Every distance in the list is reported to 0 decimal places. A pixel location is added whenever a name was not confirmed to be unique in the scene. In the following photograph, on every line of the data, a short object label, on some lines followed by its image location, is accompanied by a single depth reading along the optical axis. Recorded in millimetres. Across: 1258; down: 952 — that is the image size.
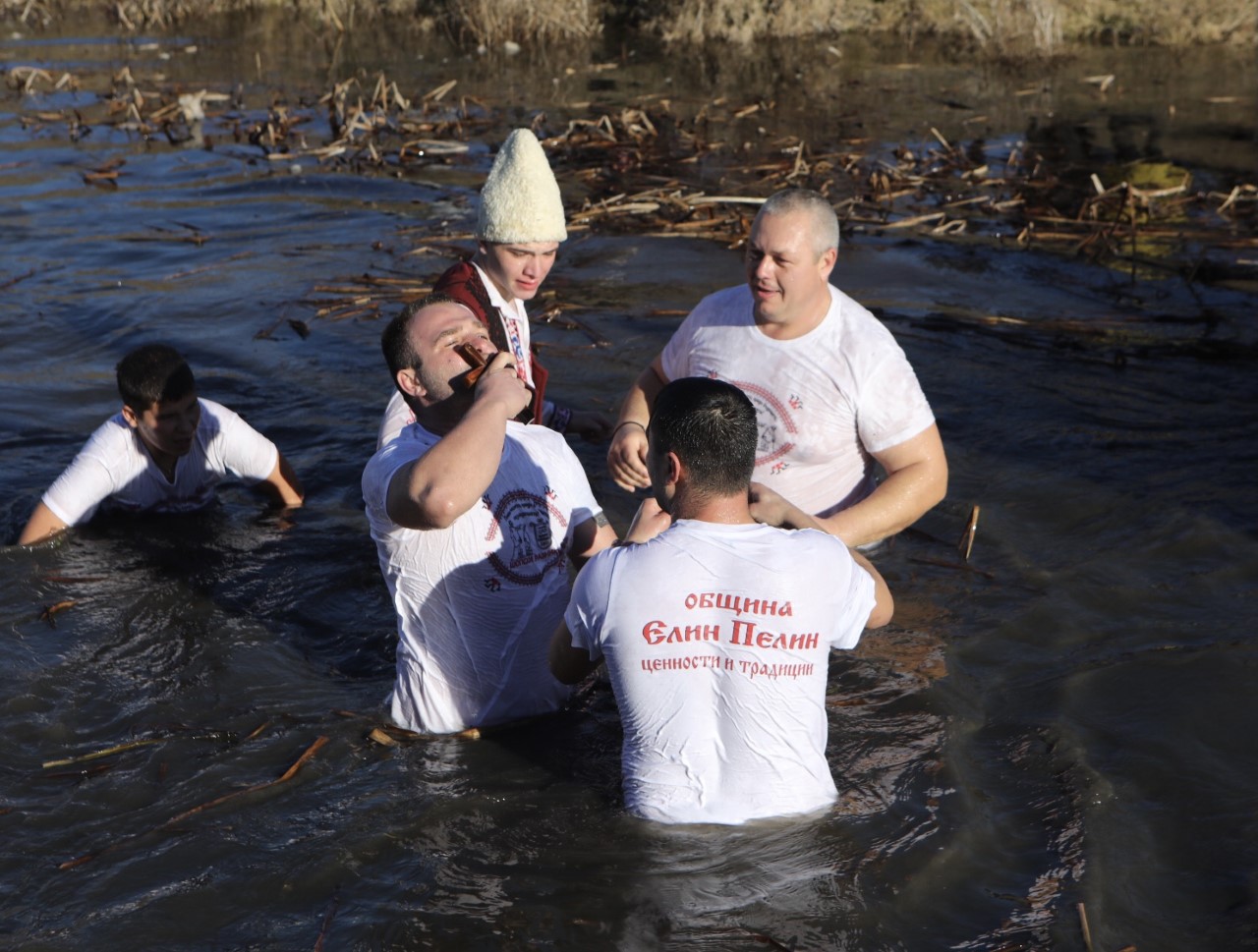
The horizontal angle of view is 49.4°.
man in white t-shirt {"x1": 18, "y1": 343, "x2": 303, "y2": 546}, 7238
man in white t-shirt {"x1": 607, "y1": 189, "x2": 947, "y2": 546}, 6043
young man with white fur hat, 5852
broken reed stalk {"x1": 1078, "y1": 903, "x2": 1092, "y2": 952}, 4188
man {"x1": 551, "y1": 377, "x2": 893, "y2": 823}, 3988
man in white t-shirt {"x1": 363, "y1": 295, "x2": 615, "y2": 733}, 4422
